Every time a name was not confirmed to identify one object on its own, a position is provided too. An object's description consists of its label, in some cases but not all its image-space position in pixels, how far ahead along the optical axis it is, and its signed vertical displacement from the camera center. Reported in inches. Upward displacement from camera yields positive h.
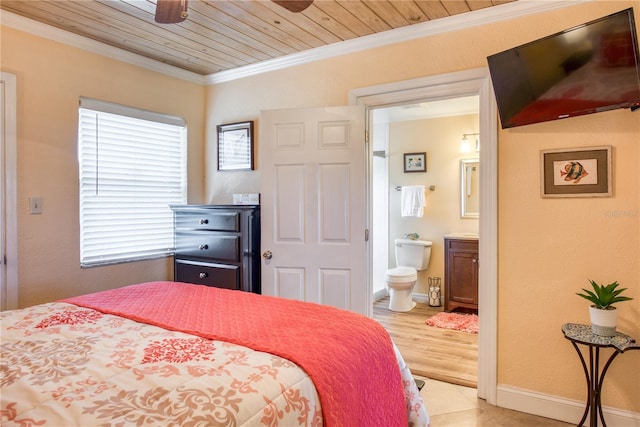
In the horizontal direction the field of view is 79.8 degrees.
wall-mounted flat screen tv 70.1 +27.5
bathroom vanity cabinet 163.2 -27.6
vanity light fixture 180.2 +30.6
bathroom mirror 179.6 +10.1
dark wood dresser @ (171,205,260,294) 115.1 -11.3
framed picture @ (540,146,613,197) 81.7 +8.1
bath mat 148.7 -45.9
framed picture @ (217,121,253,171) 133.3 +22.6
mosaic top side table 73.2 -28.0
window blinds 111.4 +9.4
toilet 173.3 -28.5
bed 35.7 -17.8
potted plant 75.3 -19.8
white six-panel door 109.0 +1.3
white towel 188.2 +4.6
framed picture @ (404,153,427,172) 191.9 +24.0
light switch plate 98.8 +1.2
